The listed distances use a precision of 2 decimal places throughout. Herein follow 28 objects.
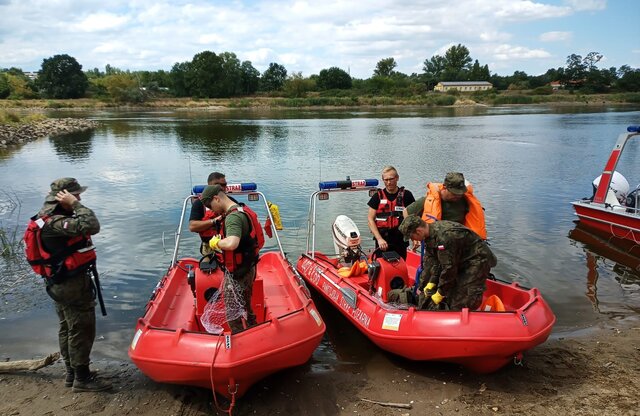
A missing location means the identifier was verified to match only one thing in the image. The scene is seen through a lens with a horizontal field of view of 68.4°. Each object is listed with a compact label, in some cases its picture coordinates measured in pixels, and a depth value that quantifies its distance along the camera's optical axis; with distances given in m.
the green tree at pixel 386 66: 118.06
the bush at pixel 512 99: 73.25
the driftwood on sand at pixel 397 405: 4.09
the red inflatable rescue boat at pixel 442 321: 4.14
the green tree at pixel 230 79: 87.69
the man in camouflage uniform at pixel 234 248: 3.77
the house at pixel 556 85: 95.94
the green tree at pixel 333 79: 92.81
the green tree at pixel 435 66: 131.38
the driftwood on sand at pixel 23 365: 4.67
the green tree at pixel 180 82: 89.81
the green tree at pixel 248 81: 92.69
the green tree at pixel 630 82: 80.44
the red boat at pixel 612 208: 9.15
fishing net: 4.22
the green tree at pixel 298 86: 85.66
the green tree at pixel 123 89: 77.38
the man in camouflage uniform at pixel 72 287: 3.92
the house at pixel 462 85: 106.56
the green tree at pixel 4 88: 81.44
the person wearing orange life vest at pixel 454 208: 4.81
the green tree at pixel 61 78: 86.31
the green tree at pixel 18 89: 82.38
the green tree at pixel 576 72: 96.75
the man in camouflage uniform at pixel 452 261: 4.06
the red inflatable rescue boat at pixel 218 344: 3.85
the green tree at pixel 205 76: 87.00
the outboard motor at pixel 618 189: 10.10
